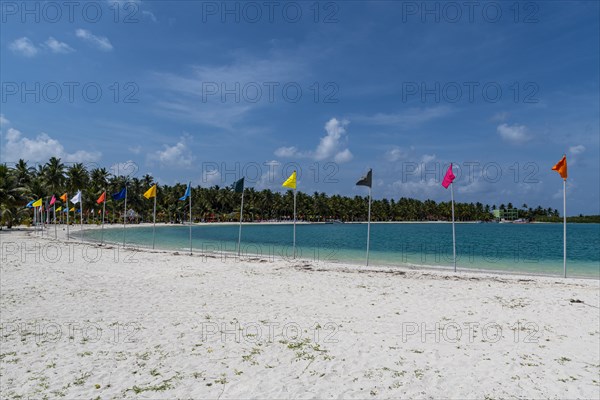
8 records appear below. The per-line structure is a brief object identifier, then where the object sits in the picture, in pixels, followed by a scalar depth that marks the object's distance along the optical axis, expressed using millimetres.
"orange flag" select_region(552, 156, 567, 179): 16828
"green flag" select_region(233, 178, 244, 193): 24198
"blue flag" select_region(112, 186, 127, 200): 30772
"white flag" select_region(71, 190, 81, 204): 34219
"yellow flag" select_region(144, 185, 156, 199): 28134
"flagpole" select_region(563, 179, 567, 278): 17144
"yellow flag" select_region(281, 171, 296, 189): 22516
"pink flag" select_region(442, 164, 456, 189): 18734
